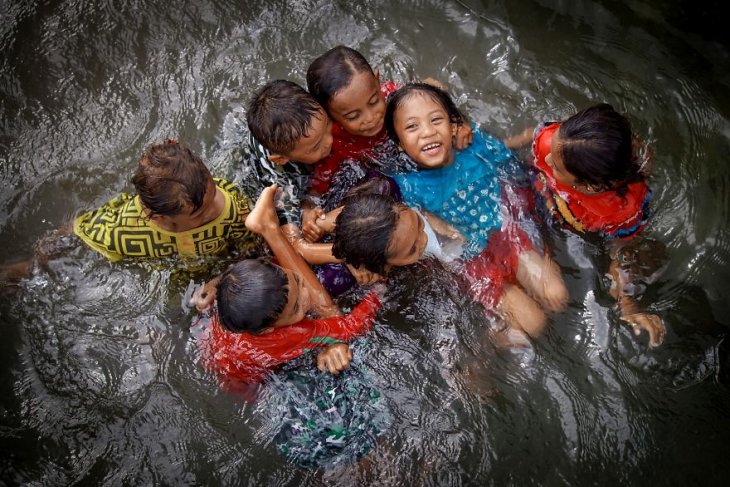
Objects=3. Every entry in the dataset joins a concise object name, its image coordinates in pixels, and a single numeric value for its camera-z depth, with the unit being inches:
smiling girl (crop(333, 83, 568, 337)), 118.2
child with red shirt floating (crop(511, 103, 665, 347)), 104.3
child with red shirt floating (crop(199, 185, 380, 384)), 93.8
